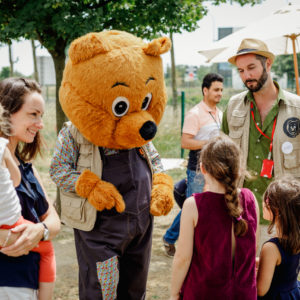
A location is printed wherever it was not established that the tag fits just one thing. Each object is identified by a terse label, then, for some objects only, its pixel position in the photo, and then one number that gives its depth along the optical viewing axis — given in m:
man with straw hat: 3.02
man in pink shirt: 4.35
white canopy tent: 4.02
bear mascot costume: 2.46
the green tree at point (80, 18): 3.99
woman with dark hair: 1.76
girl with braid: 1.99
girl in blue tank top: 2.08
